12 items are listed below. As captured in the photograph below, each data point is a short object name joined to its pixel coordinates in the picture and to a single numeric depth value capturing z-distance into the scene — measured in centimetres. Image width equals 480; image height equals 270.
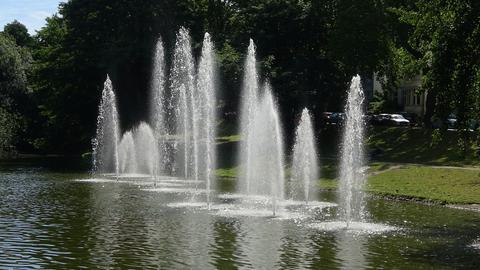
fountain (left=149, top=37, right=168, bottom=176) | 5428
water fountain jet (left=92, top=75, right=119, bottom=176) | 5503
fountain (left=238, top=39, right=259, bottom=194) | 3884
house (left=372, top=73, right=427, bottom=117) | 7874
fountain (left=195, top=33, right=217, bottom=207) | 4172
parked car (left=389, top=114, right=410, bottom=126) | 6569
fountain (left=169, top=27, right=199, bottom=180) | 5342
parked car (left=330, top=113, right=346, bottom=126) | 6112
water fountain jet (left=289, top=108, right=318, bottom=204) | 3491
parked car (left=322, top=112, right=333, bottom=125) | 6069
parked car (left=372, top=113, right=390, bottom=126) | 6488
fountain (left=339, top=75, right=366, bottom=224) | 2708
